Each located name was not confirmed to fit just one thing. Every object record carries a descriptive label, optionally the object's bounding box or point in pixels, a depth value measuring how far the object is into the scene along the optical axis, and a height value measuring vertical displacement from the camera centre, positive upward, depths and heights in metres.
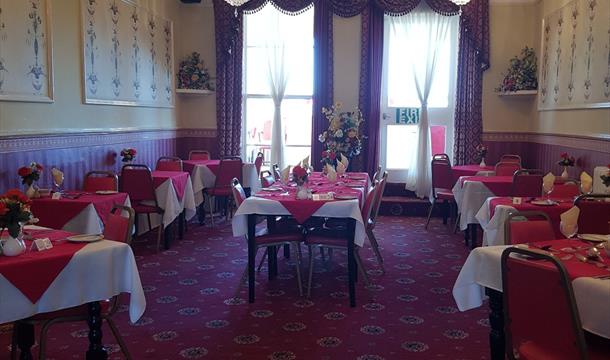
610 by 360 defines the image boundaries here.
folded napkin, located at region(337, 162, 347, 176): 6.75 -0.50
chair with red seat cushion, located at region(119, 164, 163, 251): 6.30 -0.69
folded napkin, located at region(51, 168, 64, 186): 5.05 -0.44
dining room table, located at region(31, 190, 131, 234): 4.68 -0.72
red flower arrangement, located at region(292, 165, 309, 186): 4.77 -0.41
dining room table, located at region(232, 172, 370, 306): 4.54 -0.69
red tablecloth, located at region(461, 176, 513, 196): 6.32 -0.66
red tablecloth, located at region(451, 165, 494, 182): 7.67 -0.60
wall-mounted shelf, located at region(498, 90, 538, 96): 8.41 +0.49
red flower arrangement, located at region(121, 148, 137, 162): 6.90 -0.34
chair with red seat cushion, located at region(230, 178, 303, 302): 4.61 -0.95
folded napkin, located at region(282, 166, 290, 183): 5.44 -0.46
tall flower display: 8.41 -0.12
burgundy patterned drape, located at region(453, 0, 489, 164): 8.76 +0.74
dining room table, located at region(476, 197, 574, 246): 4.62 -0.67
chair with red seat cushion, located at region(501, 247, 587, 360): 2.20 -0.73
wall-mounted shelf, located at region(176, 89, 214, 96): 9.04 +0.54
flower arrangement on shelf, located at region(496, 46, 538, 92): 8.48 +0.78
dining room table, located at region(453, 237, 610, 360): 2.35 -0.72
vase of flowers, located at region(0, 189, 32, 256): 2.79 -0.46
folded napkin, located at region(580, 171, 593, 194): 4.55 -0.45
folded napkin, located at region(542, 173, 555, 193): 4.81 -0.47
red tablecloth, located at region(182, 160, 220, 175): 7.98 -0.55
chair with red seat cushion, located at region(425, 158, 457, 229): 7.66 -0.74
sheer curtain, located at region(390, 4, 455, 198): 8.94 +1.10
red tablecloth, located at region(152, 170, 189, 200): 6.46 -0.60
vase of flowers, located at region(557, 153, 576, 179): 6.69 -0.40
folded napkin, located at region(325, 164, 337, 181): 6.01 -0.50
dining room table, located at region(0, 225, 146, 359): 2.68 -0.76
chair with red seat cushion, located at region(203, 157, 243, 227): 7.75 -0.68
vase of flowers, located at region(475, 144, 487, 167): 8.36 -0.41
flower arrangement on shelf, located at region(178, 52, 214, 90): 9.09 +0.81
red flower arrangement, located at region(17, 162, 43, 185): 4.71 -0.39
